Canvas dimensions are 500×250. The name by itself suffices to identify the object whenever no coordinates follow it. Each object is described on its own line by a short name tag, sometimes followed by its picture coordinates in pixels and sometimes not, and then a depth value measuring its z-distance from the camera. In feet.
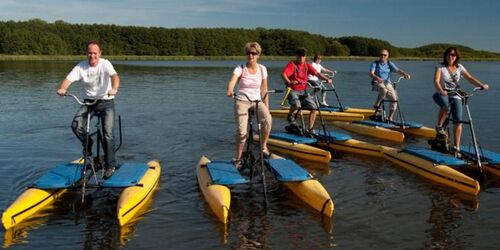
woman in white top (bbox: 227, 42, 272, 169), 31.50
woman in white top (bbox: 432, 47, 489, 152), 38.55
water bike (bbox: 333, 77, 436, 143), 51.02
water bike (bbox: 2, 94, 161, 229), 26.05
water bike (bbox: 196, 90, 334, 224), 27.43
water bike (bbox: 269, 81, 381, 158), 43.27
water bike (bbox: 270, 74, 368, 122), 65.10
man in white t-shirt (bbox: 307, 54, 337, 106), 64.95
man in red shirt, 44.57
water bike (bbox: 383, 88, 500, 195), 32.76
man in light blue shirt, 55.21
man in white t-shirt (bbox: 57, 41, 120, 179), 29.71
